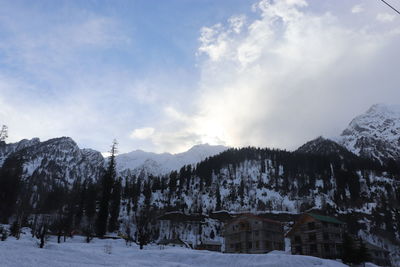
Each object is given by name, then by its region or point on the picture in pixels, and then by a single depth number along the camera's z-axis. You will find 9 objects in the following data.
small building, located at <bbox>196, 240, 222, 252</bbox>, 78.53
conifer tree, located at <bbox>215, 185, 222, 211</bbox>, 147.12
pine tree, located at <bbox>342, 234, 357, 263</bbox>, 39.28
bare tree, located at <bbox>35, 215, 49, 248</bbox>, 30.55
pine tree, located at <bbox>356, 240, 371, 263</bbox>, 38.97
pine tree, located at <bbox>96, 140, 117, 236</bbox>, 60.91
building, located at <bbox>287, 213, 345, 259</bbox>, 57.59
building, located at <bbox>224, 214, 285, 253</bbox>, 63.45
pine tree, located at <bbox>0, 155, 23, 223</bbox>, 74.62
